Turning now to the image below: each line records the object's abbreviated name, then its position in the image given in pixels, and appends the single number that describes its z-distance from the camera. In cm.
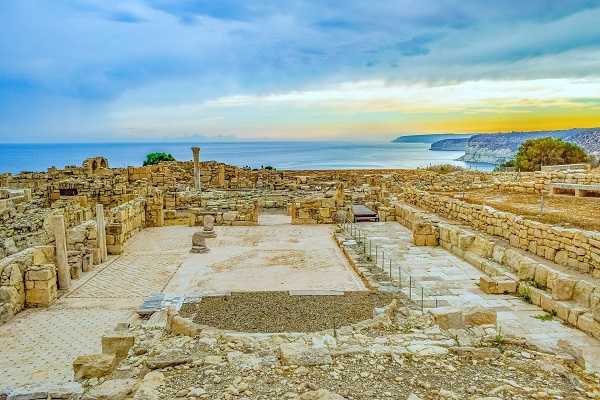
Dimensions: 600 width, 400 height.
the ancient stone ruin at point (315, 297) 500
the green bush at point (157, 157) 4907
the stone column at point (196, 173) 2745
